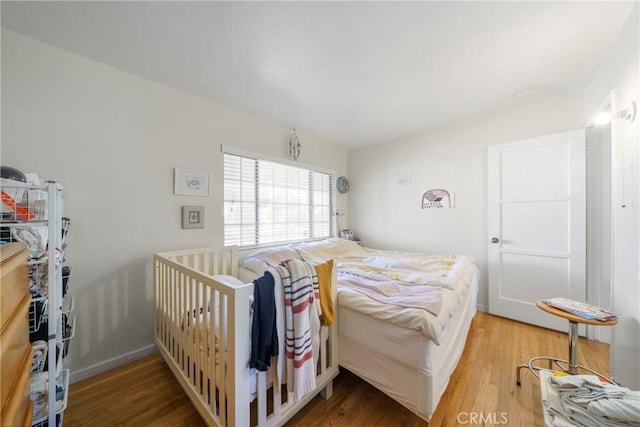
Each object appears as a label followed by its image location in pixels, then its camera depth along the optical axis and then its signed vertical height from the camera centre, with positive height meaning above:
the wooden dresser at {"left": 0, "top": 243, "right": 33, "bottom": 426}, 0.55 -0.36
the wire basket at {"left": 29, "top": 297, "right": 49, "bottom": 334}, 1.09 -0.48
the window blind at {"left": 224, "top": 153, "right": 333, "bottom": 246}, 2.79 +0.16
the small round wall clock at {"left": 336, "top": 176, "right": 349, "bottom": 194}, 4.18 +0.53
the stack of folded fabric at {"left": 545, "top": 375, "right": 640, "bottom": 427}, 0.87 -0.78
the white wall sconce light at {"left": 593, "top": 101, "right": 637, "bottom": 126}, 1.38 +0.67
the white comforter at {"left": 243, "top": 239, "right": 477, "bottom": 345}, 1.38 -0.57
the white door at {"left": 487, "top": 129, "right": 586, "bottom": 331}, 2.38 -0.12
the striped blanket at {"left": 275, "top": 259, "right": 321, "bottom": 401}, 1.26 -0.62
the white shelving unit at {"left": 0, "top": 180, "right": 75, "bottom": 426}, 1.01 -0.21
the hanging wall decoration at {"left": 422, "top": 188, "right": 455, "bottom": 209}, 3.26 +0.22
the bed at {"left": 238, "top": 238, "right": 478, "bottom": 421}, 1.30 -0.75
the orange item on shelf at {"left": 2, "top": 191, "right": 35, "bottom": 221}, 0.96 +0.02
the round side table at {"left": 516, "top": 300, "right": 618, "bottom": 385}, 1.50 -0.86
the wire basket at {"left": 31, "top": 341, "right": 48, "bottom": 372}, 1.09 -0.67
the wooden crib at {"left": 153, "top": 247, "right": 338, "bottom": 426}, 1.13 -0.83
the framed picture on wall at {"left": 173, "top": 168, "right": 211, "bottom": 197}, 2.29 +0.32
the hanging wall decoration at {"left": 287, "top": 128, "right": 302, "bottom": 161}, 3.35 +0.98
